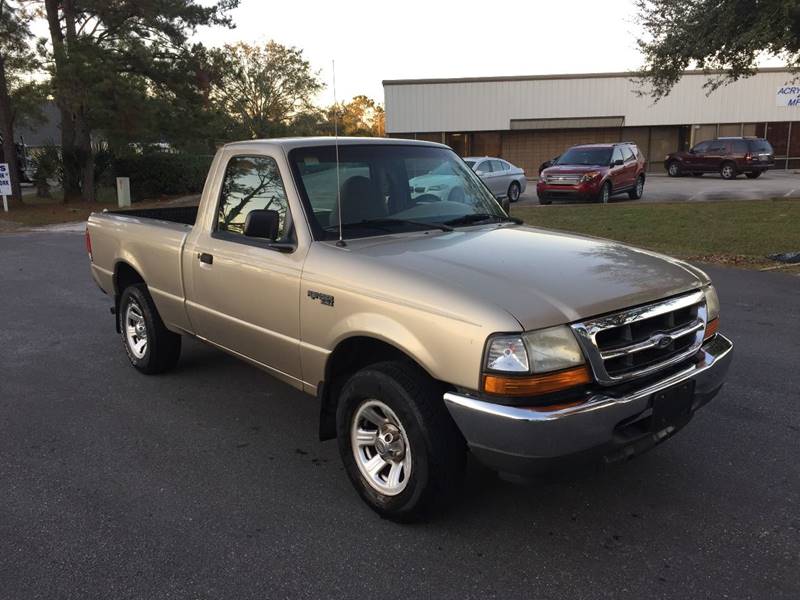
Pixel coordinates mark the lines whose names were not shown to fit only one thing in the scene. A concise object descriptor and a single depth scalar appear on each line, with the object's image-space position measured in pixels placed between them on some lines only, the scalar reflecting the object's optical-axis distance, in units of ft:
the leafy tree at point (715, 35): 32.83
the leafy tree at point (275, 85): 155.94
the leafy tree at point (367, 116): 201.57
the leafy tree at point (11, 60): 72.69
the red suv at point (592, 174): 61.31
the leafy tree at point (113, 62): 66.39
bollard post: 75.27
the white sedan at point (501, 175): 66.18
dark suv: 92.89
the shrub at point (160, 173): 86.28
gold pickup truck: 9.04
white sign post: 70.28
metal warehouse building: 119.24
